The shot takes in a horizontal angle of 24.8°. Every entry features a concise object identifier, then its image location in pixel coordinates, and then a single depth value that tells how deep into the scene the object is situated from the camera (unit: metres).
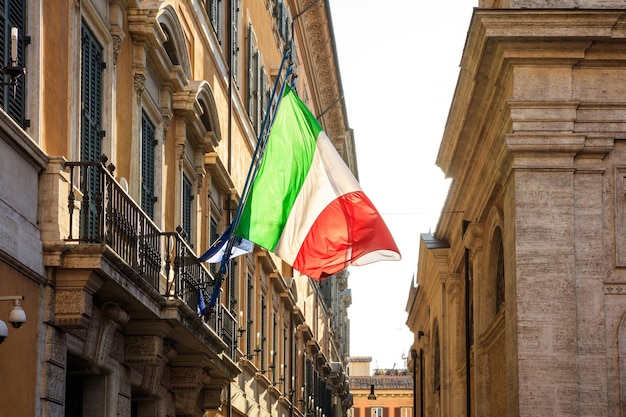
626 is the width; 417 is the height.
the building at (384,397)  113.00
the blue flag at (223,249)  19.56
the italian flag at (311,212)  17.64
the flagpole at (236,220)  18.12
